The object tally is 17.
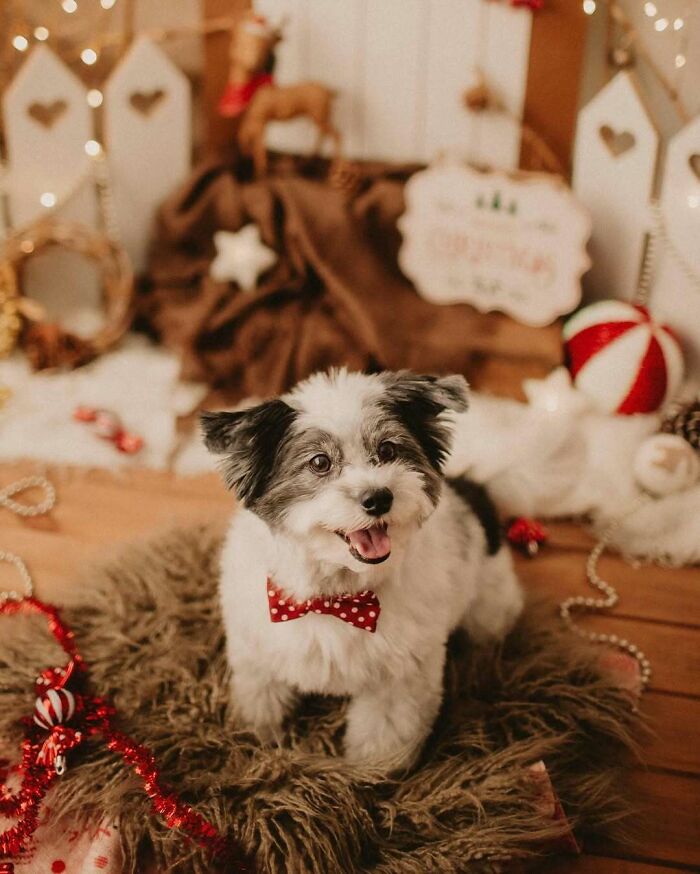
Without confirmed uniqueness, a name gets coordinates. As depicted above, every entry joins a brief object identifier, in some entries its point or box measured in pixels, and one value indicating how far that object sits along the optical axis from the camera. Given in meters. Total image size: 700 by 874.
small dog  1.23
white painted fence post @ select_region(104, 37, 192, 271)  2.61
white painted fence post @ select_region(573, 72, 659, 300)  2.35
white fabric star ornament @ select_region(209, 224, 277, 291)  2.57
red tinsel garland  1.33
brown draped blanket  2.47
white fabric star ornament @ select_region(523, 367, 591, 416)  2.37
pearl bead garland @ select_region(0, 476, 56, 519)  2.13
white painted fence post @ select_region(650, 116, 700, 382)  2.31
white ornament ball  2.14
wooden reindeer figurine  2.41
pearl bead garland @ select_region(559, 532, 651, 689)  1.79
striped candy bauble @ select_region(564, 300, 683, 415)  2.30
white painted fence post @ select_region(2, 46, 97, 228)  2.58
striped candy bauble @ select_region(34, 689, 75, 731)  1.48
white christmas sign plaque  2.38
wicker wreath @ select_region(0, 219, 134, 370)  2.60
